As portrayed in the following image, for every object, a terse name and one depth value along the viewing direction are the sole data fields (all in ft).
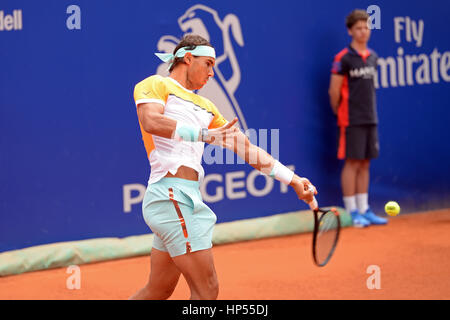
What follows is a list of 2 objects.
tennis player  20.68
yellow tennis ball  30.19
